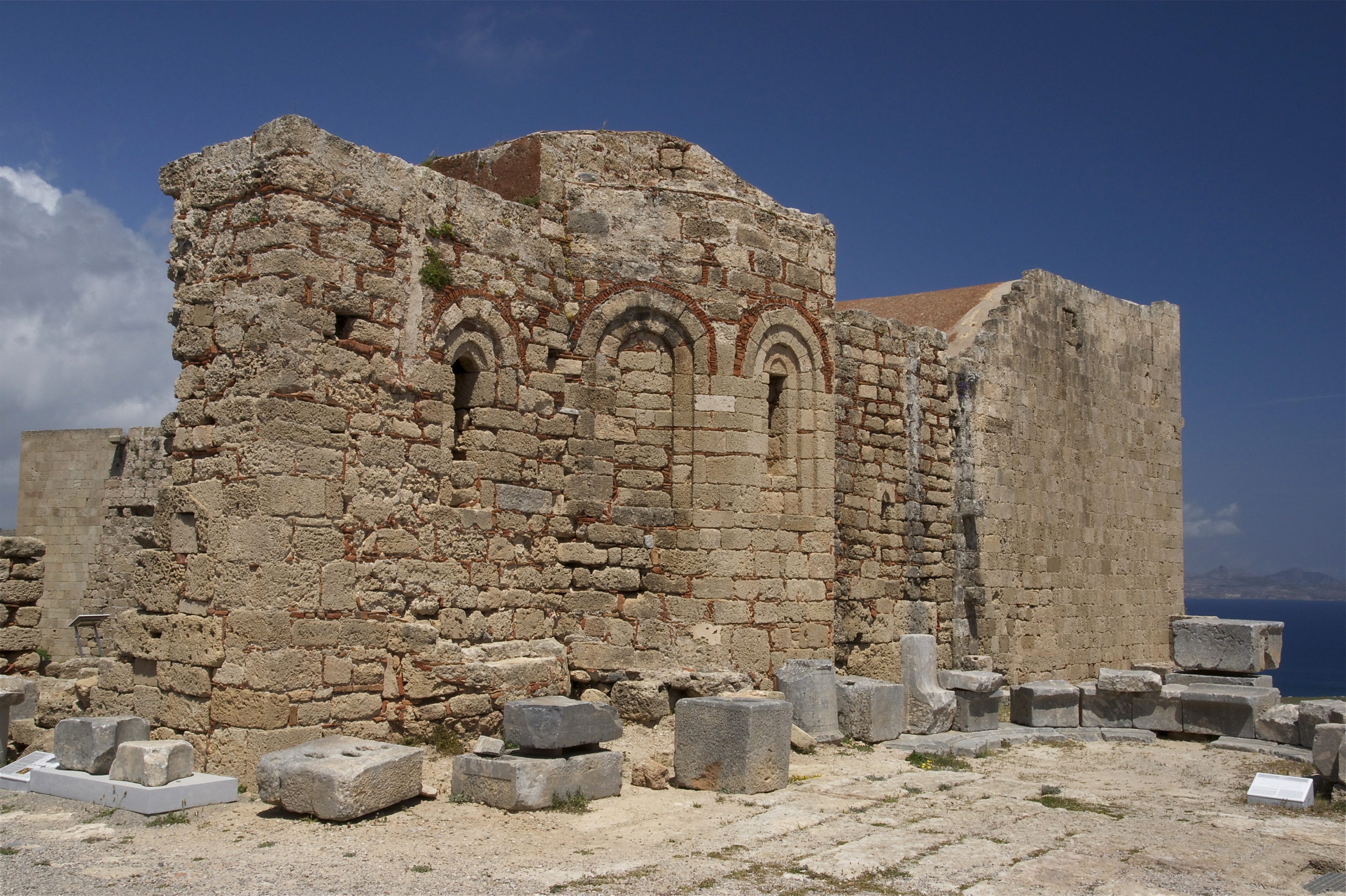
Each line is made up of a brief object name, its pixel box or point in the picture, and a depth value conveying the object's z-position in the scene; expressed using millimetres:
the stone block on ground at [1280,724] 10867
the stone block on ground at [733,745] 7879
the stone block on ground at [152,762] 6883
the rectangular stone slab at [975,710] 11336
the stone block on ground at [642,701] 9641
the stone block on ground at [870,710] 10203
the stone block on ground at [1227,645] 12430
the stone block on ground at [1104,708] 12047
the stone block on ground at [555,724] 7305
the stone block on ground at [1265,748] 10344
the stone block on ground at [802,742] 9469
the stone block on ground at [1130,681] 11859
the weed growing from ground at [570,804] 7156
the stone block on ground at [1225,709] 11359
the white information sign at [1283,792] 8188
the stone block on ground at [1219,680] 12438
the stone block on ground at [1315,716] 10594
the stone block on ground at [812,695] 9898
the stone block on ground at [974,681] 11258
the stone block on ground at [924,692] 10992
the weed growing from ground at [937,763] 9422
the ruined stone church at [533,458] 7715
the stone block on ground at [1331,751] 8336
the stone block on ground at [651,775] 7926
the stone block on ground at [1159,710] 11828
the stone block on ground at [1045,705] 11898
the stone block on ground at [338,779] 6547
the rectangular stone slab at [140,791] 6773
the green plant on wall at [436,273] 8711
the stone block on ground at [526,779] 7086
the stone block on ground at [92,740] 7184
